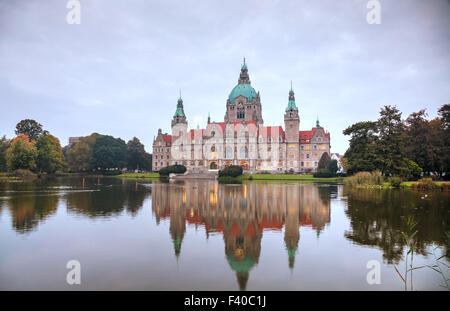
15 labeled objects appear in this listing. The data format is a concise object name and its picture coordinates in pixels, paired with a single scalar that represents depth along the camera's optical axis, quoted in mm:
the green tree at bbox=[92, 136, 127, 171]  94312
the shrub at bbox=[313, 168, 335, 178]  63444
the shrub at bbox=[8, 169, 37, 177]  60375
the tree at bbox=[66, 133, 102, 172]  96500
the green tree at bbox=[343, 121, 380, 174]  47312
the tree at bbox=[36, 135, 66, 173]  72012
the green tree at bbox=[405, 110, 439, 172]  46969
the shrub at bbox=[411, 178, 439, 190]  36094
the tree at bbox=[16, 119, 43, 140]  86688
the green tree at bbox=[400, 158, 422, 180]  45203
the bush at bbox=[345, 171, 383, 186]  39706
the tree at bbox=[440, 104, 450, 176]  46062
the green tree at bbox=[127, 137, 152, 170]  102062
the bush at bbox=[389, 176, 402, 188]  38812
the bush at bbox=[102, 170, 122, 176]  92844
